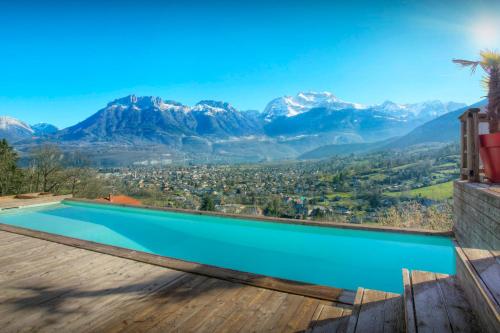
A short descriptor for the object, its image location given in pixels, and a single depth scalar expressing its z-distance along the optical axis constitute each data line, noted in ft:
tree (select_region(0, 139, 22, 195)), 49.11
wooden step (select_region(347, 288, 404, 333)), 5.05
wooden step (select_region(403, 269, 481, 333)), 4.05
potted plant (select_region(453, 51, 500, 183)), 9.58
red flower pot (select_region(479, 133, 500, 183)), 9.43
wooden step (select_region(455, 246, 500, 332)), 3.49
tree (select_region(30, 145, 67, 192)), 57.11
